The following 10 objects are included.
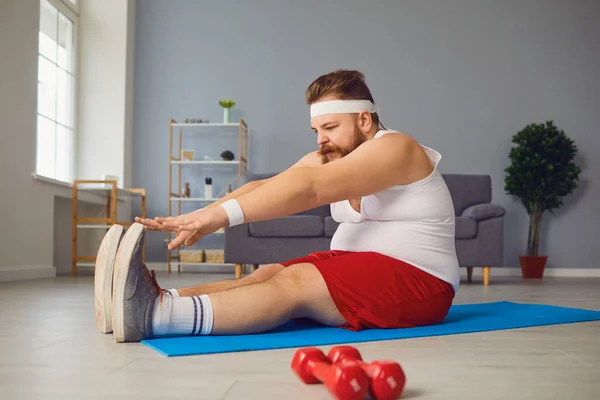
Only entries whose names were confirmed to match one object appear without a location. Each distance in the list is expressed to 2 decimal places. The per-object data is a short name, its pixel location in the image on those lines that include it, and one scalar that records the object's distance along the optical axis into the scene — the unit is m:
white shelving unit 6.23
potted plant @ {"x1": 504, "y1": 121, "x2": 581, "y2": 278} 5.99
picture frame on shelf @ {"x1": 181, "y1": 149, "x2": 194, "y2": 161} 6.42
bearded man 1.51
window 5.54
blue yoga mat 1.49
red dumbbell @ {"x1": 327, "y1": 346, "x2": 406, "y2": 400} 0.98
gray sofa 4.84
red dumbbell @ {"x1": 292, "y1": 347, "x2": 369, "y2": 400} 0.97
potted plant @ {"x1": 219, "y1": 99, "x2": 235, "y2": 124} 6.36
